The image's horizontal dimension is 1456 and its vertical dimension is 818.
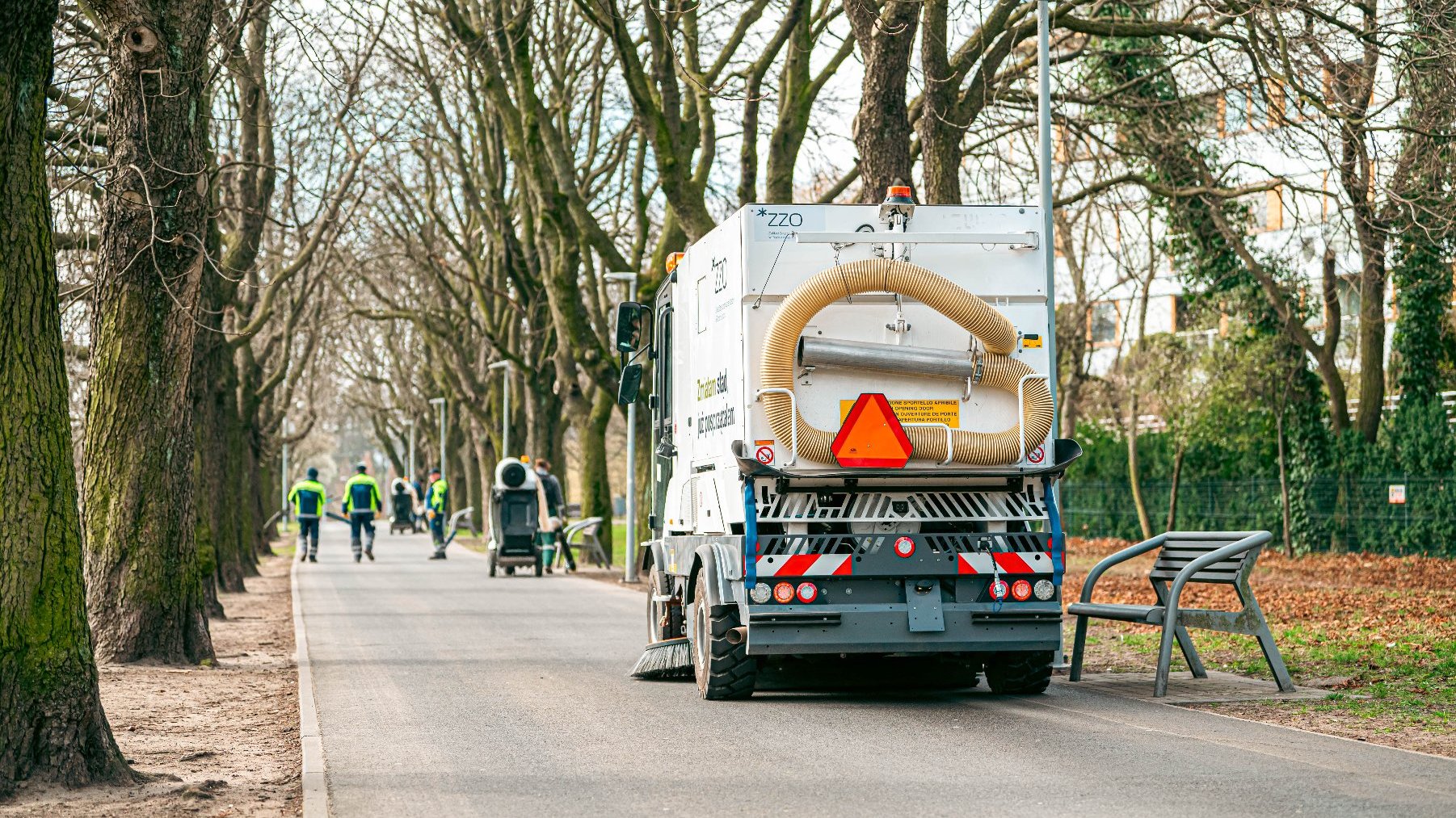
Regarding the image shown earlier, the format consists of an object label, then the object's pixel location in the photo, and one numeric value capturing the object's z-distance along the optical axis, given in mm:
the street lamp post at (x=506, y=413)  43500
